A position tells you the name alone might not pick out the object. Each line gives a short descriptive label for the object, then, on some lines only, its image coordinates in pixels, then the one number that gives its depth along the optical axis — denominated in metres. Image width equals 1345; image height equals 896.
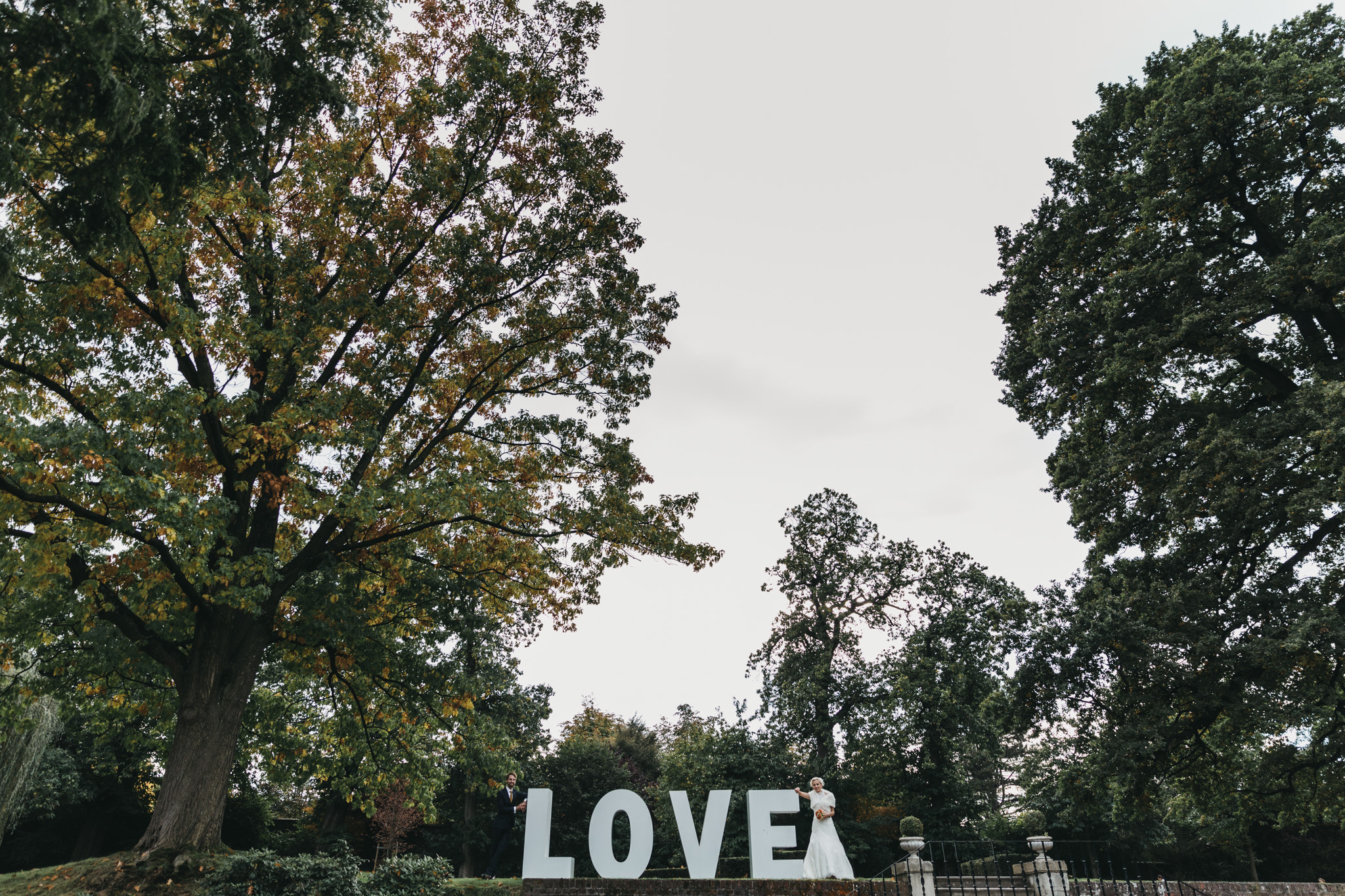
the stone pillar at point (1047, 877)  12.72
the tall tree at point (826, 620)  28.06
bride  12.18
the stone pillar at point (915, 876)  11.98
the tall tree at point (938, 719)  26.72
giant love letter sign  12.19
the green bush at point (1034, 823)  26.56
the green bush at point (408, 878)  10.36
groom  13.00
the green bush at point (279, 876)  9.23
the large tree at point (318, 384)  9.31
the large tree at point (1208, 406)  12.93
